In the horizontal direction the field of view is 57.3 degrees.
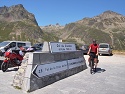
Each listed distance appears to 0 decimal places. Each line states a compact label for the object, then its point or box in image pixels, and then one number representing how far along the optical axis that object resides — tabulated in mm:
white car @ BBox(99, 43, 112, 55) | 18536
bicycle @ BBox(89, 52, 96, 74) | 6896
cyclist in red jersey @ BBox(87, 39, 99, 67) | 7045
